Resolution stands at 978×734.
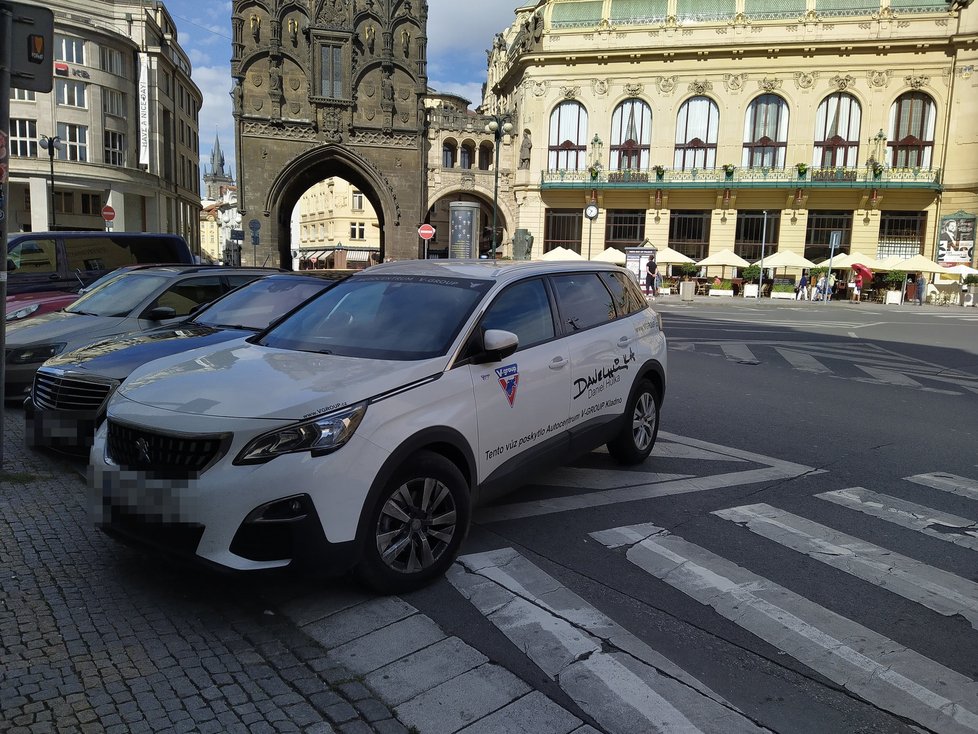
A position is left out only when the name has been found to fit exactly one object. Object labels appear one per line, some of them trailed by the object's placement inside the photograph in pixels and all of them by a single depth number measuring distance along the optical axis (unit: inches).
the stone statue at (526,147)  1937.7
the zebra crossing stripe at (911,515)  197.2
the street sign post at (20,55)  208.5
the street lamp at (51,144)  1639.0
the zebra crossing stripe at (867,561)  159.6
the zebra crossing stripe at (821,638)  121.6
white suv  134.2
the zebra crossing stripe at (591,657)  115.5
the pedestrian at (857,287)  1620.3
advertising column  1071.0
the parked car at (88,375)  223.8
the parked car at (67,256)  443.2
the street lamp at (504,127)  1947.6
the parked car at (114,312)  289.6
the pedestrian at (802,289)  1592.0
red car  357.1
